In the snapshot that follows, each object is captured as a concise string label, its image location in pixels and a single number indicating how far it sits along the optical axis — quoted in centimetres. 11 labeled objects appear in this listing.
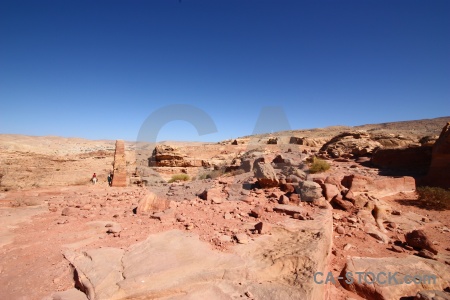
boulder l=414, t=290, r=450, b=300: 235
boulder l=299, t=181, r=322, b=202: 464
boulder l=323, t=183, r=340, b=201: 514
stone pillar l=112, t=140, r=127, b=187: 1048
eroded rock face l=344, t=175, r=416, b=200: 620
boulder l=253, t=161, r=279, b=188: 550
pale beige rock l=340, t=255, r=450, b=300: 271
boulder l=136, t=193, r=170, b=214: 441
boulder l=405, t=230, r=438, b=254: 372
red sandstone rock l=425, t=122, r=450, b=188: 818
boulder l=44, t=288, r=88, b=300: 211
